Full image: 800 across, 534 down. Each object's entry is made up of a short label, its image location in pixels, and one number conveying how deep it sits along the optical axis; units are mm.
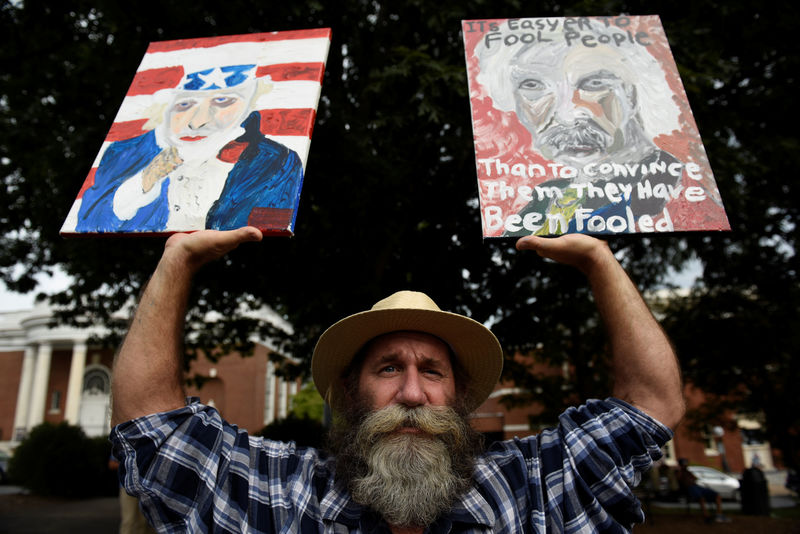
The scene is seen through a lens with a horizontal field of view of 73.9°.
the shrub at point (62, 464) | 13859
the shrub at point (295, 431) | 9148
